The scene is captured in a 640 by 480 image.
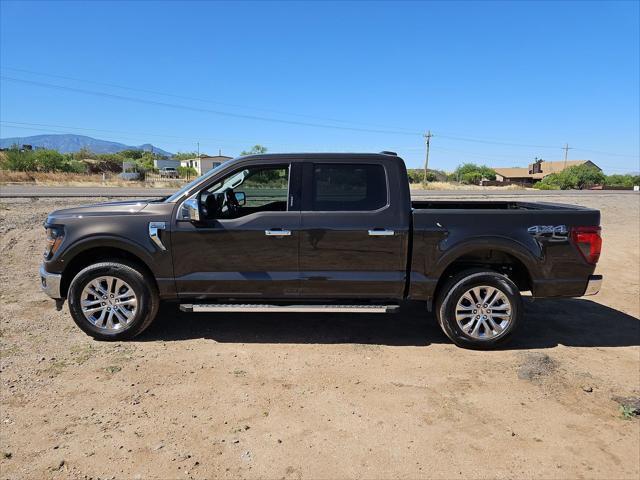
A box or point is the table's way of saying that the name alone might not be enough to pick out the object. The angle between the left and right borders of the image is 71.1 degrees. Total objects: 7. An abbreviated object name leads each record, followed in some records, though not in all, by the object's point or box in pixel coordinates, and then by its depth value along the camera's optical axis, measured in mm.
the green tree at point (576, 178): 84750
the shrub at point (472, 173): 101250
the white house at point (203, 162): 95312
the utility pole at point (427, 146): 62775
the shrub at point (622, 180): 95175
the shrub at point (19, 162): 57188
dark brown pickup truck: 4590
